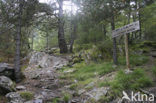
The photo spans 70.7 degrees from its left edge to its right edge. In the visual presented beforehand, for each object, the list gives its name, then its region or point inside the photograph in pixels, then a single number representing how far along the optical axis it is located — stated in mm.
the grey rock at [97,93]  3549
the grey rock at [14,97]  3488
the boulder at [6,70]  5240
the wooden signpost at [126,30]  4535
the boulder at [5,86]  3974
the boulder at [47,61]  8578
